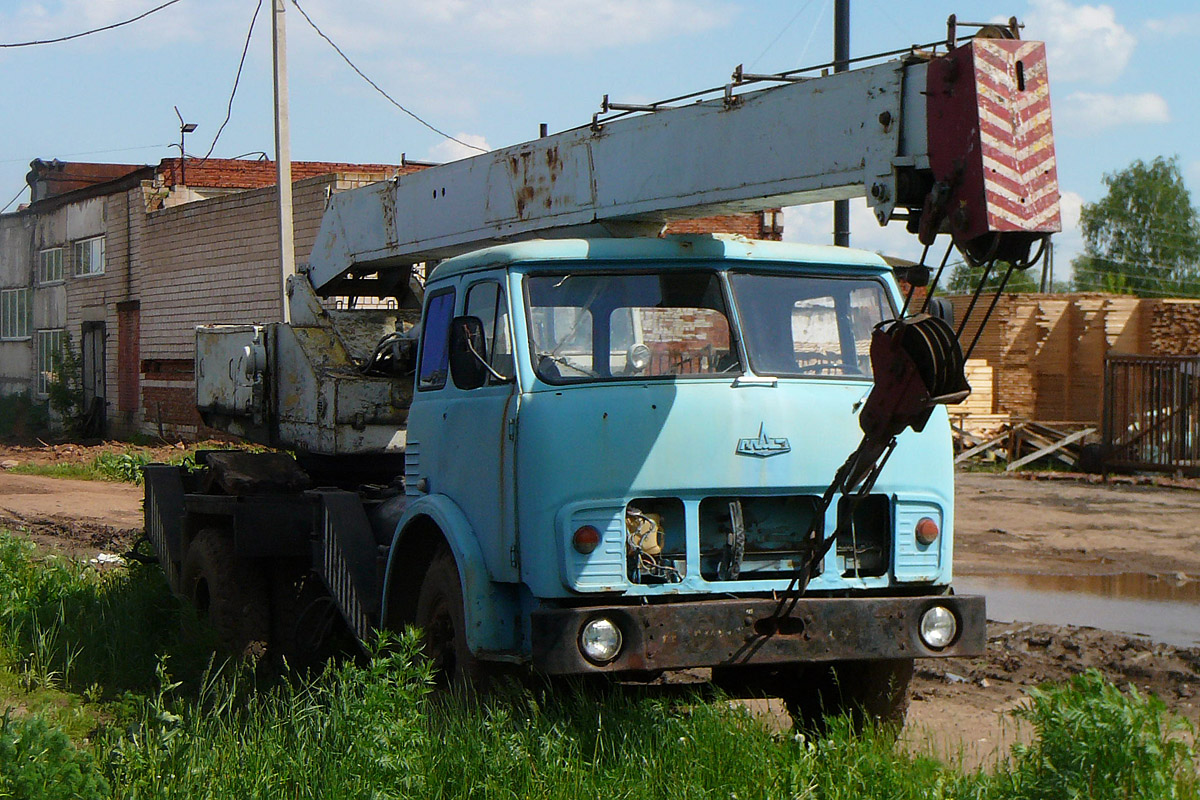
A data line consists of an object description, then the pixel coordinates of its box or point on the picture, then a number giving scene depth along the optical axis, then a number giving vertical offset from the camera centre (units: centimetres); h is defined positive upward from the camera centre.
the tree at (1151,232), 8094 +848
